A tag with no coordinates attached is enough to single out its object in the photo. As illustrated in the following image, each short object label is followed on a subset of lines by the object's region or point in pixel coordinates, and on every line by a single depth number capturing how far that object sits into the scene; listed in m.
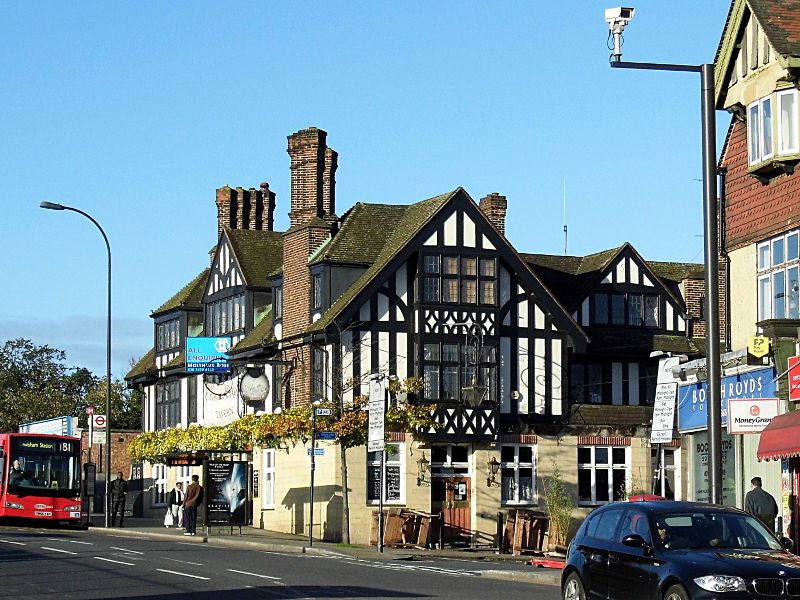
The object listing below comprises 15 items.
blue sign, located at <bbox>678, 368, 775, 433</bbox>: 29.88
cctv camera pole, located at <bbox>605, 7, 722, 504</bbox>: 21.11
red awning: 26.56
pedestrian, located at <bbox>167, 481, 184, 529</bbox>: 50.22
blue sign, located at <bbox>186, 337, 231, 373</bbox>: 52.09
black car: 15.64
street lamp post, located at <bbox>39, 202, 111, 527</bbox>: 47.53
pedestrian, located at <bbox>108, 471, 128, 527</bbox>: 50.97
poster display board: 43.62
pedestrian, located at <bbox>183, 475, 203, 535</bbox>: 43.75
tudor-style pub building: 46.38
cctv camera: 21.86
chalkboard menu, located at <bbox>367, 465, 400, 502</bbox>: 46.09
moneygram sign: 25.58
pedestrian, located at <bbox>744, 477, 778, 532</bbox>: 26.72
